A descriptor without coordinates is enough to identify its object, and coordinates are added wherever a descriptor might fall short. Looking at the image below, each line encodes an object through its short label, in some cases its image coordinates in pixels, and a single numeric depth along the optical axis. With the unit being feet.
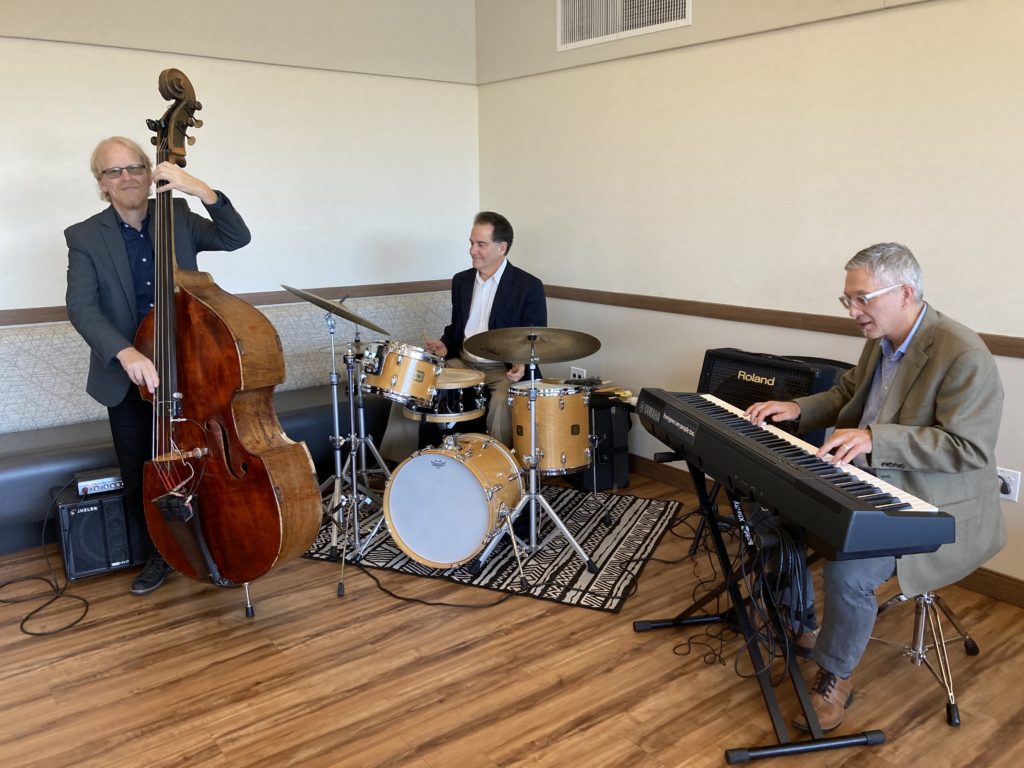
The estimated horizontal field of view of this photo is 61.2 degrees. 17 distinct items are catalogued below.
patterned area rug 10.59
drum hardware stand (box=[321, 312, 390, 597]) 11.12
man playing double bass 9.56
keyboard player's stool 7.98
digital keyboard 5.93
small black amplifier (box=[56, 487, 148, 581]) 10.71
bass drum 10.41
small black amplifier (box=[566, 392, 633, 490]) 14.03
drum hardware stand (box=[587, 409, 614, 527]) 12.86
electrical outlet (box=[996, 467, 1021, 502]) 10.07
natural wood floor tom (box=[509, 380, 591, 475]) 11.29
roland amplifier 10.46
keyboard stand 7.35
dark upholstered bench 11.10
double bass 8.73
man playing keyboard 7.19
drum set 10.51
